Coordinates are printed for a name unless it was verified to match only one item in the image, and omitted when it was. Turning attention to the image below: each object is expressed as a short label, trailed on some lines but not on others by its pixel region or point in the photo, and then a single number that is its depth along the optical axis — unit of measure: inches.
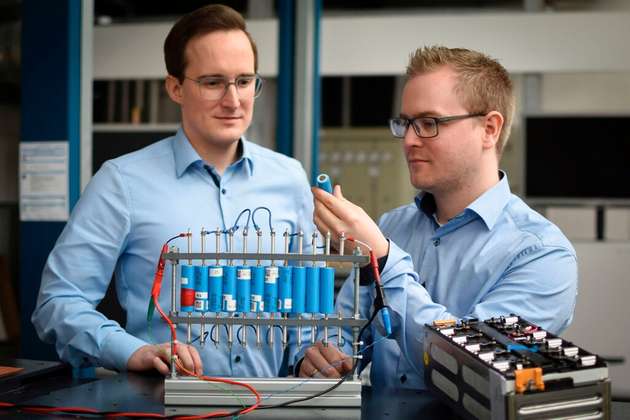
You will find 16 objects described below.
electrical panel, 197.6
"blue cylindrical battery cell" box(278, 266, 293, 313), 47.4
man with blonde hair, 53.2
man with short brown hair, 61.5
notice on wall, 93.3
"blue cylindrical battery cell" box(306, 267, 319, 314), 47.5
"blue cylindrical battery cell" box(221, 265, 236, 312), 47.7
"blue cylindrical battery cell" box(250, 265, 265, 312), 47.7
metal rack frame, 46.1
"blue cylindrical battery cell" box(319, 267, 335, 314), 47.8
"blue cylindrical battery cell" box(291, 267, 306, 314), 47.4
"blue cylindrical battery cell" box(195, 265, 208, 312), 47.7
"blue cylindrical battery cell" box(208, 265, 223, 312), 47.8
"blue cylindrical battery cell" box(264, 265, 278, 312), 47.6
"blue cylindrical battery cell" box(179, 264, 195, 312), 47.7
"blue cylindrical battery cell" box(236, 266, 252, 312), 47.8
